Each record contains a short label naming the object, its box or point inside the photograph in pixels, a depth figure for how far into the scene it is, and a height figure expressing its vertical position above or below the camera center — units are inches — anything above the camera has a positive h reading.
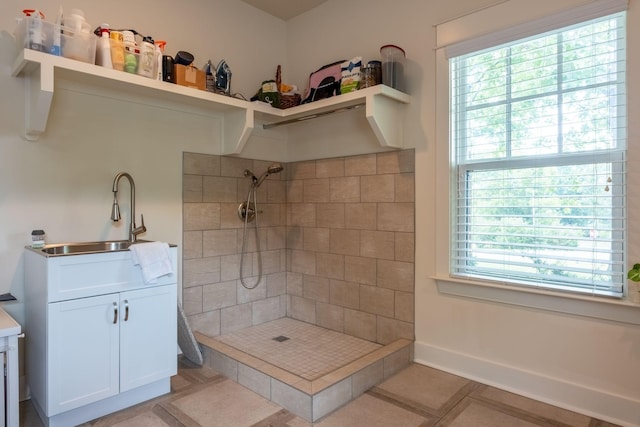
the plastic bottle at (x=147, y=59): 93.7 +35.2
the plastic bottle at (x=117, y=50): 90.1 +35.8
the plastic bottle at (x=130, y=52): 91.9 +36.0
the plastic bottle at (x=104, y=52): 88.6 +34.7
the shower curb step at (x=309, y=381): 82.9 -37.3
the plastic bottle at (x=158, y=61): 96.6 +35.8
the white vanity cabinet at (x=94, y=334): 76.9 -25.3
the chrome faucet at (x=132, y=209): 100.2 +0.4
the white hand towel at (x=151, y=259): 86.2 -10.3
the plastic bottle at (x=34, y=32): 79.7 +35.2
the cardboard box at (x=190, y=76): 102.1 +34.5
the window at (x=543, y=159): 80.9 +11.4
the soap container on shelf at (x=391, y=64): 106.3 +38.6
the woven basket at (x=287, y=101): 125.6 +34.3
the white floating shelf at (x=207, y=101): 81.6 +29.0
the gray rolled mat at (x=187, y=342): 101.4 -34.2
